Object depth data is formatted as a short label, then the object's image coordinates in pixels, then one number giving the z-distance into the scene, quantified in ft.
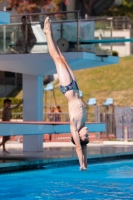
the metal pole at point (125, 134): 91.66
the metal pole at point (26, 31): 65.34
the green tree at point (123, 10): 196.31
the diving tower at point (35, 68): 63.87
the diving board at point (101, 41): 64.38
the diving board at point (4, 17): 48.73
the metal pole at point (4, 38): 65.16
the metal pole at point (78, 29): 64.52
